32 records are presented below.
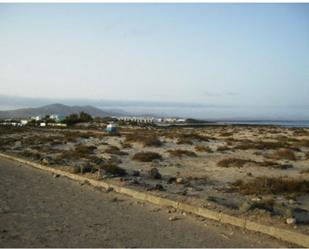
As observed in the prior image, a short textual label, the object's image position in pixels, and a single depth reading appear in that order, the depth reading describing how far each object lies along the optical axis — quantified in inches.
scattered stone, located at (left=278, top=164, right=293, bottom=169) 771.7
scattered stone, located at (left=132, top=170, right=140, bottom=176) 654.5
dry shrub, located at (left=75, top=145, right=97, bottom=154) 1022.3
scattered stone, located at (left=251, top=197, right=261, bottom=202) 451.2
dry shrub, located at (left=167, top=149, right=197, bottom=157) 961.1
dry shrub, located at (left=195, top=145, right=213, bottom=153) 1073.8
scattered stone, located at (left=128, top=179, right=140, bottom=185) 539.7
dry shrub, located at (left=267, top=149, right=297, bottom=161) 927.7
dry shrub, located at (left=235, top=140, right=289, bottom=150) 1179.9
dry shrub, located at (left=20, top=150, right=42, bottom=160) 902.1
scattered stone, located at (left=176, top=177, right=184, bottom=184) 578.4
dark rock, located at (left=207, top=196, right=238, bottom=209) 422.4
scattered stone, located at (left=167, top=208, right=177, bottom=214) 406.6
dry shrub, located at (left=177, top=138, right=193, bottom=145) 1353.1
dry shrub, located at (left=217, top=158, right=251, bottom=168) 775.2
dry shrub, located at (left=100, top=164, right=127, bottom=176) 639.3
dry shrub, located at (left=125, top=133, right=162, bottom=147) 1245.5
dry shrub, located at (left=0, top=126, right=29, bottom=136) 2108.3
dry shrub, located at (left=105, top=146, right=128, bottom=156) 1001.0
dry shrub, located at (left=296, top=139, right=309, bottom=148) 1289.1
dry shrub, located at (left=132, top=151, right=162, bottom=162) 865.5
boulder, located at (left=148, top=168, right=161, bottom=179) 618.5
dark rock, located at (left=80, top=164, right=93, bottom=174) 650.8
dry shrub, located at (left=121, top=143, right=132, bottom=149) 1187.3
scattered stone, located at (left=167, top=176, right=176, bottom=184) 581.5
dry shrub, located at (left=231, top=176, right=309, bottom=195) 516.6
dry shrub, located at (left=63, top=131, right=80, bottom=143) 1473.9
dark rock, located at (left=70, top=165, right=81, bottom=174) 652.5
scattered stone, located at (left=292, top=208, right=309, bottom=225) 353.2
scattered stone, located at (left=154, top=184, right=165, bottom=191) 506.0
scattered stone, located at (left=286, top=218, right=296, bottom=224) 338.6
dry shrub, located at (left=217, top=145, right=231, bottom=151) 1109.4
